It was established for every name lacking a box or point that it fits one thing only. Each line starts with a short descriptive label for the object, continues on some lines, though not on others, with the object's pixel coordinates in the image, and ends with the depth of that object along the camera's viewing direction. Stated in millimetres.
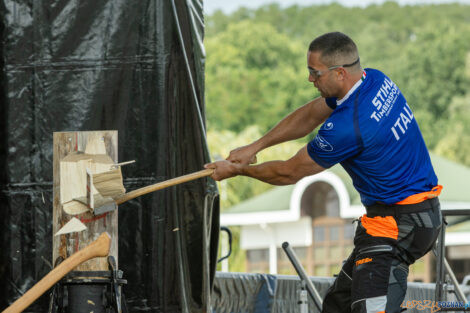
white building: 49937
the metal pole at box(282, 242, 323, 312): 10127
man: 8172
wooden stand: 7379
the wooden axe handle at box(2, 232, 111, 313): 6915
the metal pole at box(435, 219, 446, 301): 10266
